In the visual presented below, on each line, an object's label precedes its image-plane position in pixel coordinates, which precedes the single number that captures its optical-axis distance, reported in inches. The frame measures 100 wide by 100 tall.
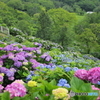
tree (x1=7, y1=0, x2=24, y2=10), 2130.9
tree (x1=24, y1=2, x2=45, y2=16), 2108.8
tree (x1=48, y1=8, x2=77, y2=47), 848.3
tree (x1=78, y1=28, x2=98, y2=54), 831.7
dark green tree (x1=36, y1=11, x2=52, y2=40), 869.2
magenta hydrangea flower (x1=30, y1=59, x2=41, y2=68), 167.7
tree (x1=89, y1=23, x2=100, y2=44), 918.4
